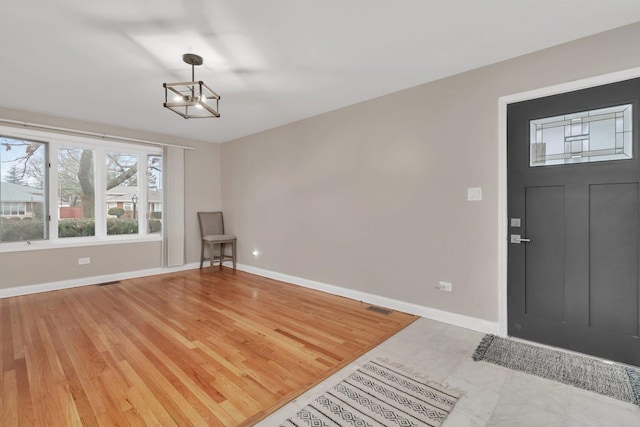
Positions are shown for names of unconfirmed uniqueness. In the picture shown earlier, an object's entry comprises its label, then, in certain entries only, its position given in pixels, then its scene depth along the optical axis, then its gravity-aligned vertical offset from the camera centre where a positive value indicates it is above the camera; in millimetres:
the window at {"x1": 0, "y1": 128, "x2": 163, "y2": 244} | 3980 +398
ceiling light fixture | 2451 +1001
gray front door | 2172 -78
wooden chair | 5359 -431
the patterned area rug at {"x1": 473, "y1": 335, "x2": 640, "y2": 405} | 1907 -1172
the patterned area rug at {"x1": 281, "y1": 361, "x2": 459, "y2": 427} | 1643 -1194
